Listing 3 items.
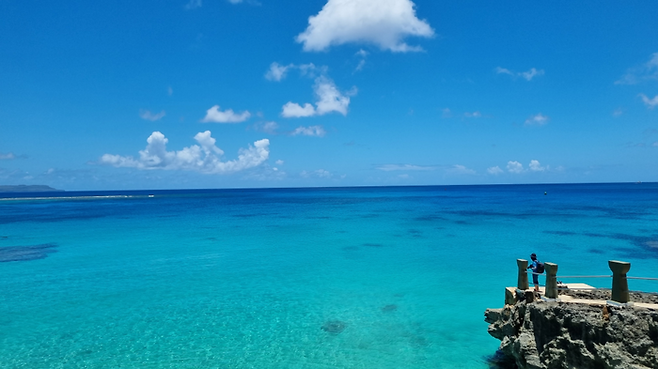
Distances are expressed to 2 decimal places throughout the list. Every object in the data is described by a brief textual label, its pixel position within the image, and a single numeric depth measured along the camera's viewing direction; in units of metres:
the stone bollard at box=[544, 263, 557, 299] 8.96
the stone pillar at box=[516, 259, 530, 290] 9.86
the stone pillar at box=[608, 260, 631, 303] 8.10
